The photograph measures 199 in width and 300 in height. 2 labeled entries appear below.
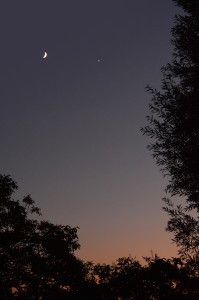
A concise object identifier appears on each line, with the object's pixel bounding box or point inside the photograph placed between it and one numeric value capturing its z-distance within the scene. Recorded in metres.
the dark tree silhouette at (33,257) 19.89
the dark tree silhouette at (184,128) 15.56
